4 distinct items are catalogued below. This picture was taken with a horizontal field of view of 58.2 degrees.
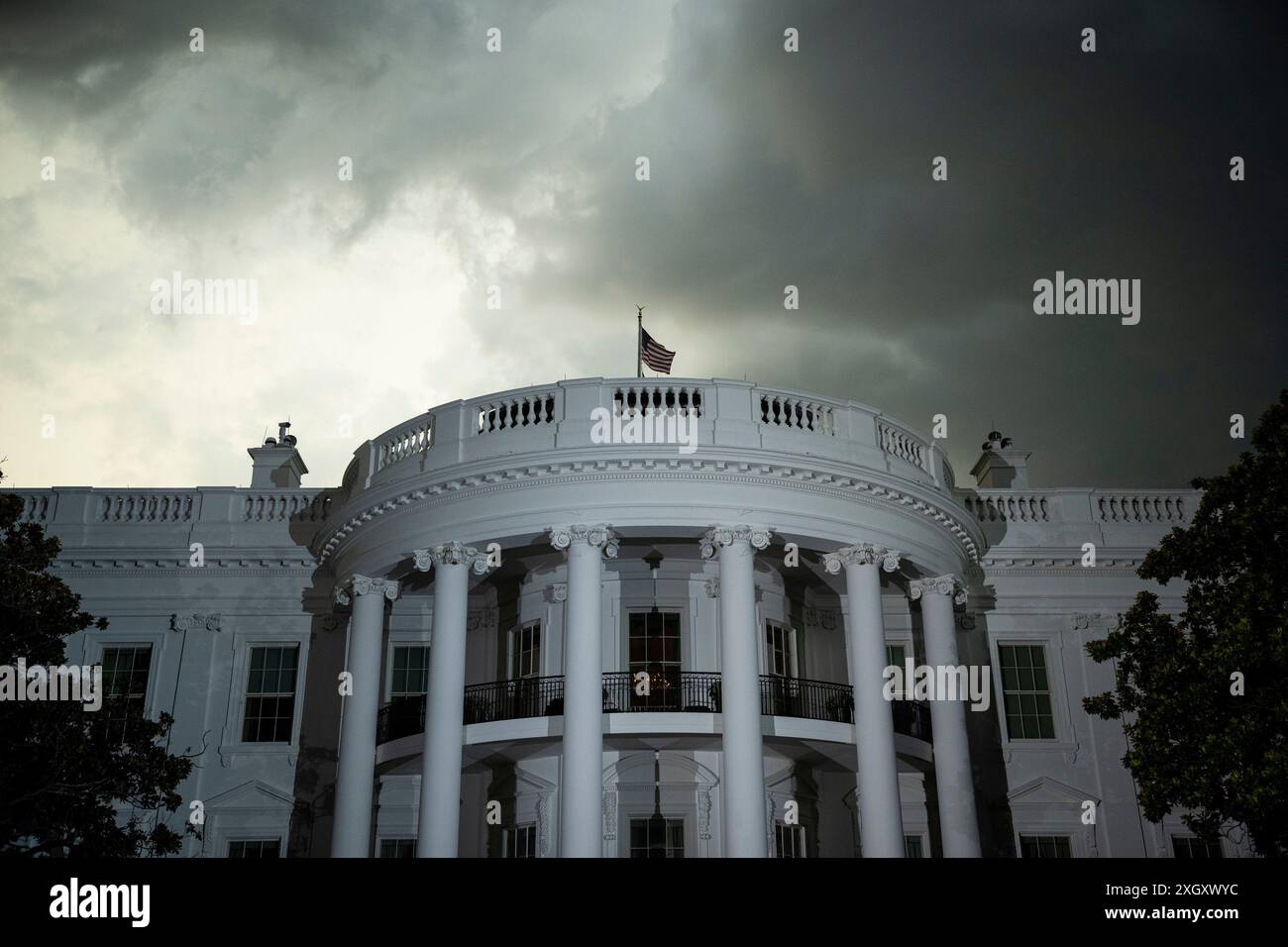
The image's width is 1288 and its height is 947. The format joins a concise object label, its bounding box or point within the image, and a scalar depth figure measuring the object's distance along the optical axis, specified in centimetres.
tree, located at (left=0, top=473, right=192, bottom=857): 1692
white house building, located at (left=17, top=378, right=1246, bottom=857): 1981
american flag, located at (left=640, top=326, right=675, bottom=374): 2357
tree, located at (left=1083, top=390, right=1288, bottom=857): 1495
